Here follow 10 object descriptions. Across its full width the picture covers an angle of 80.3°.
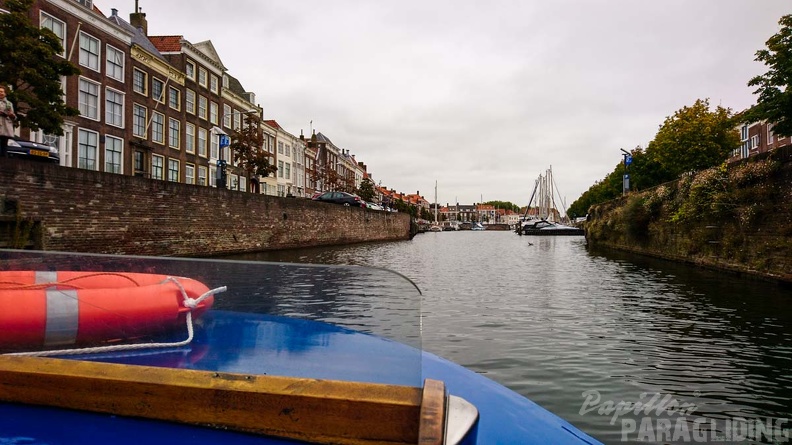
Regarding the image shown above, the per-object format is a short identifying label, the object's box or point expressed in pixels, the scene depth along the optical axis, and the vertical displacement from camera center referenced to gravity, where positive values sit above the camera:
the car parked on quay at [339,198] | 37.84 +2.80
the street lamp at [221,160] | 23.72 +3.90
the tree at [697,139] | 28.25 +5.68
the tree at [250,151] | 32.75 +5.78
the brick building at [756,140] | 38.31 +7.94
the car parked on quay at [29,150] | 13.25 +2.43
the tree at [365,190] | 69.69 +6.27
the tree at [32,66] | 14.43 +5.33
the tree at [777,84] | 14.05 +4.51
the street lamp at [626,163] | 35.83 +5.40
